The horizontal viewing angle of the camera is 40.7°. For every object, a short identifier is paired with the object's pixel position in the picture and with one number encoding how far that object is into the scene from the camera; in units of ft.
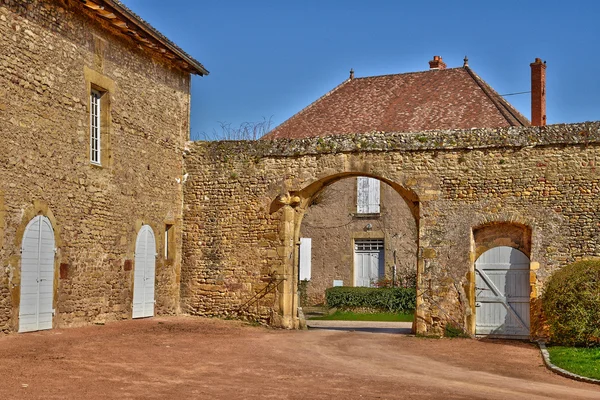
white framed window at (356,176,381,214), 79.66
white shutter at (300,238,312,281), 80.69
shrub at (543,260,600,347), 38.99
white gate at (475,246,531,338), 45.68
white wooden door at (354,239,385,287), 79.15
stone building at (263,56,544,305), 74.69
